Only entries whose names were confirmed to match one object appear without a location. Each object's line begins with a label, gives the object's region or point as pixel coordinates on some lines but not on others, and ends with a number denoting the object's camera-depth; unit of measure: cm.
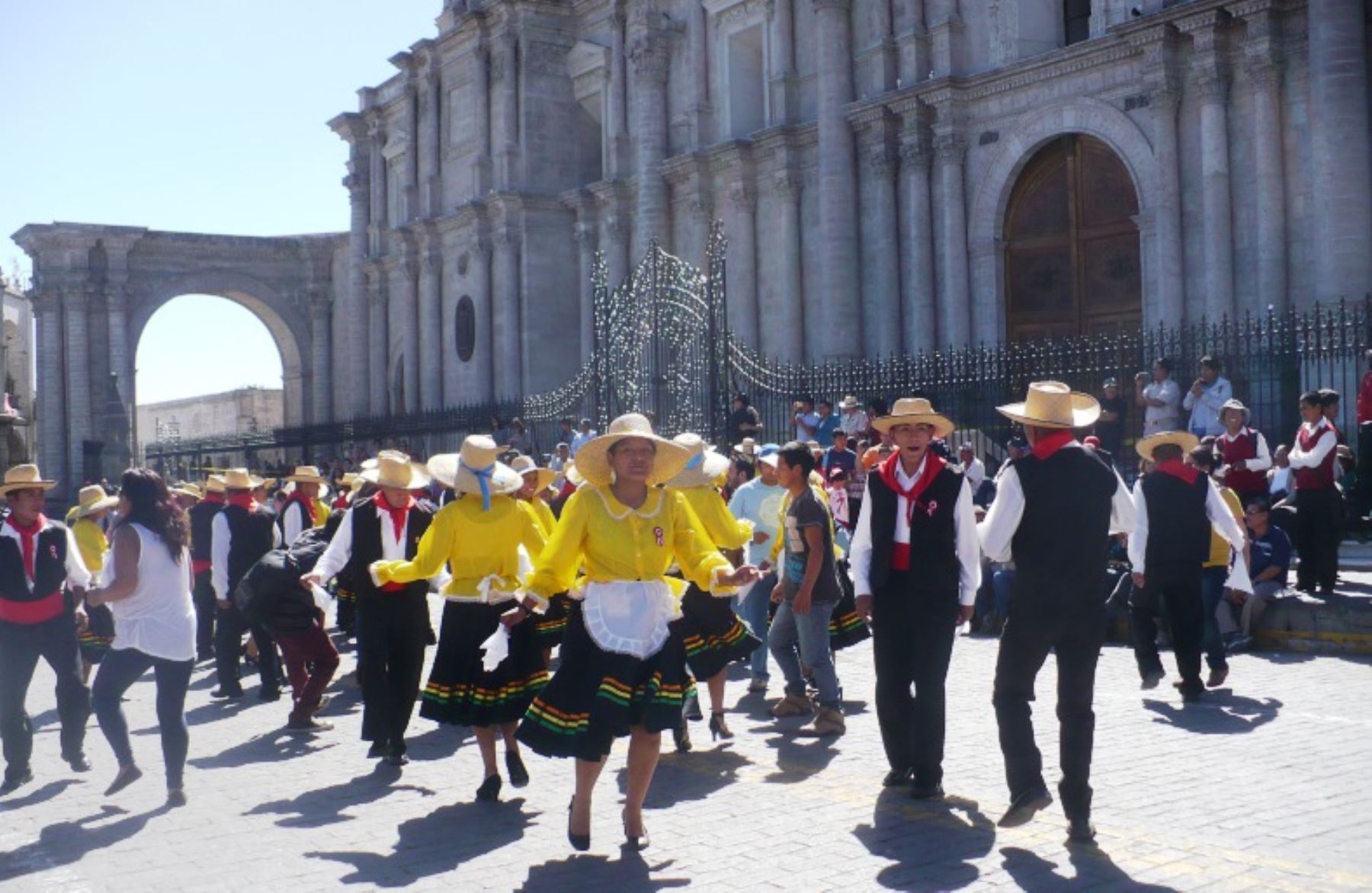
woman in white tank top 789
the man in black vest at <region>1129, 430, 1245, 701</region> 968
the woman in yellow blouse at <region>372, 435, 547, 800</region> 775
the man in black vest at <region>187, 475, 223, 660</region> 1295
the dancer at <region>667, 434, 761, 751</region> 772
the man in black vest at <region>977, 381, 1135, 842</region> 661
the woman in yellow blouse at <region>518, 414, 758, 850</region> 643
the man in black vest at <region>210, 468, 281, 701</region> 1173
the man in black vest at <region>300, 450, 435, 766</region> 878
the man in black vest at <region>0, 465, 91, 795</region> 843
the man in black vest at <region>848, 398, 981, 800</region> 725
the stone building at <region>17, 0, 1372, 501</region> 1880
